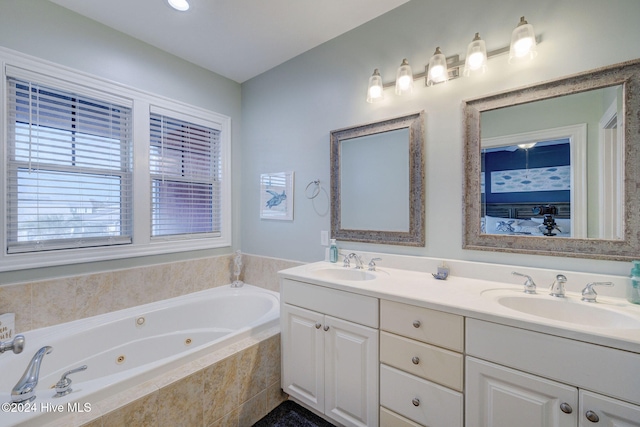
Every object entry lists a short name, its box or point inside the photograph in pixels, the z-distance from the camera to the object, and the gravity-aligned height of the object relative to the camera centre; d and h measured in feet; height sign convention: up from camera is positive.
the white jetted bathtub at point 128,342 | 3.81 -2.71
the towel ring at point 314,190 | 7.37 +0.61
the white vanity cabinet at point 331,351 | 4.52 -2.59
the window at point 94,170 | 5.49 +1.05
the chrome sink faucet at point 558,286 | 3.99 -1.11
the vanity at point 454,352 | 2.89 -1.91
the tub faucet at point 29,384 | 3.66 -2.42
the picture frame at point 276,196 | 7.98 +0.52
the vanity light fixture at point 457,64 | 4.37 +2.80
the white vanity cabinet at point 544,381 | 2.76 -1.93
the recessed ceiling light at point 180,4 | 5.65 +4.46
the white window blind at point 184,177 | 7.58 +1.08
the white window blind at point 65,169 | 5.50 +0.97
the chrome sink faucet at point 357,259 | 6.22 -1.09
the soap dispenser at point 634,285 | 3.64 -0.98
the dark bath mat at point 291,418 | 5.38 -4.25
